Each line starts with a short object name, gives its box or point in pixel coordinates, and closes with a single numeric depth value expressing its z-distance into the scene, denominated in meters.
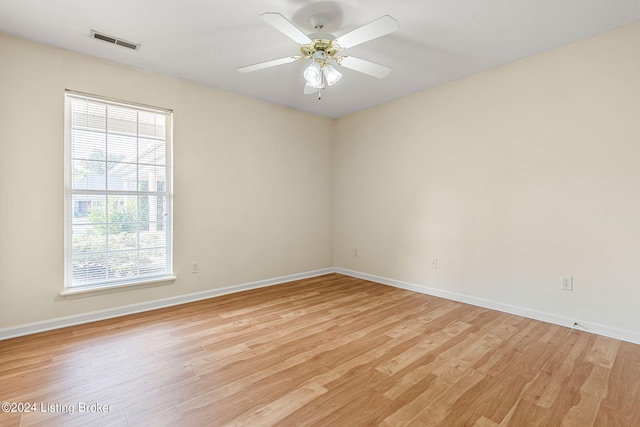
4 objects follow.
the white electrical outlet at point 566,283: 2.71
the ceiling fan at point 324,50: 1.98
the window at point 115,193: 2.81
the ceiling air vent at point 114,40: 2.50
